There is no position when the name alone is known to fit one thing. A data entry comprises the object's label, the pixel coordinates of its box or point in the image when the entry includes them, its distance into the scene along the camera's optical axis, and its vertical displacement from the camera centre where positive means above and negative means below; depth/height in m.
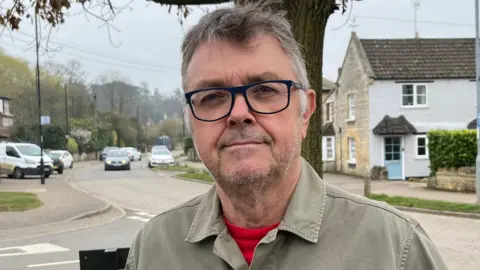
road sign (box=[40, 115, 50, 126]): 28.91 +0.58
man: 1.68 -0.19
